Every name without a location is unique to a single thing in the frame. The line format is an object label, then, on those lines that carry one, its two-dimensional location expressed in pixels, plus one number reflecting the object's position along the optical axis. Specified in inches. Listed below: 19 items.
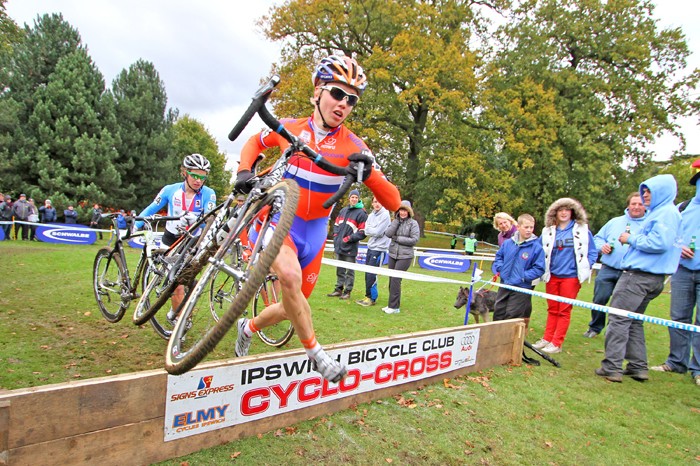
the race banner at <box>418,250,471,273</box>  673.6
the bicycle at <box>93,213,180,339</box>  207.9
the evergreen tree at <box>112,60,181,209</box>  1212.5
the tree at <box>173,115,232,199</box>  2191.2
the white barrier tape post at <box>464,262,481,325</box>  292.5
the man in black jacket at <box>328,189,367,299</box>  371.6
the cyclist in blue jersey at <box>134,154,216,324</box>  217.0
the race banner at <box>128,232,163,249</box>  213.9
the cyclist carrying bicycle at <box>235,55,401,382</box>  126.1
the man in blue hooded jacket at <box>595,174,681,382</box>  214.4
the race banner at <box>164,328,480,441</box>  115.1
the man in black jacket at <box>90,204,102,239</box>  884.8
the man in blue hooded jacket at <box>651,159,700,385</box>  230.4
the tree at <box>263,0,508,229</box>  927.0
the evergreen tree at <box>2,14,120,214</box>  1064.8
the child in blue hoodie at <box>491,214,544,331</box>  259.0
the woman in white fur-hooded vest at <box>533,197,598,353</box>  259.4
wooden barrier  90.5
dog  300.8
